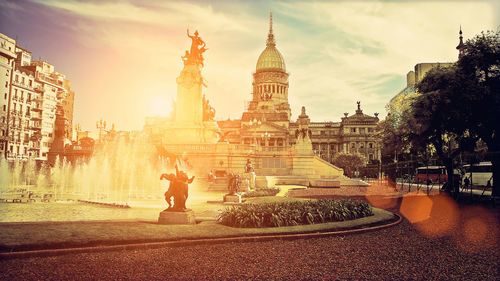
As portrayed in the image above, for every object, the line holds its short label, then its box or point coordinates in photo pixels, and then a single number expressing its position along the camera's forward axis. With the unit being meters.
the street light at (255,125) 87.62
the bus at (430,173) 54.15
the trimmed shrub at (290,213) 13.55
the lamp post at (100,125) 51.76
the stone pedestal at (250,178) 32.07
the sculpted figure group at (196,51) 40.56
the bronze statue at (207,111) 42.00
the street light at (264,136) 85.75
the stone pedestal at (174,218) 13.66
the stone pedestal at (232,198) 22.03
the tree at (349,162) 88.25
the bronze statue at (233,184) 22.61
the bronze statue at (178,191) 14.10
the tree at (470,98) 23.66
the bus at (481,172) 43.59
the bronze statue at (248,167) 32.29
